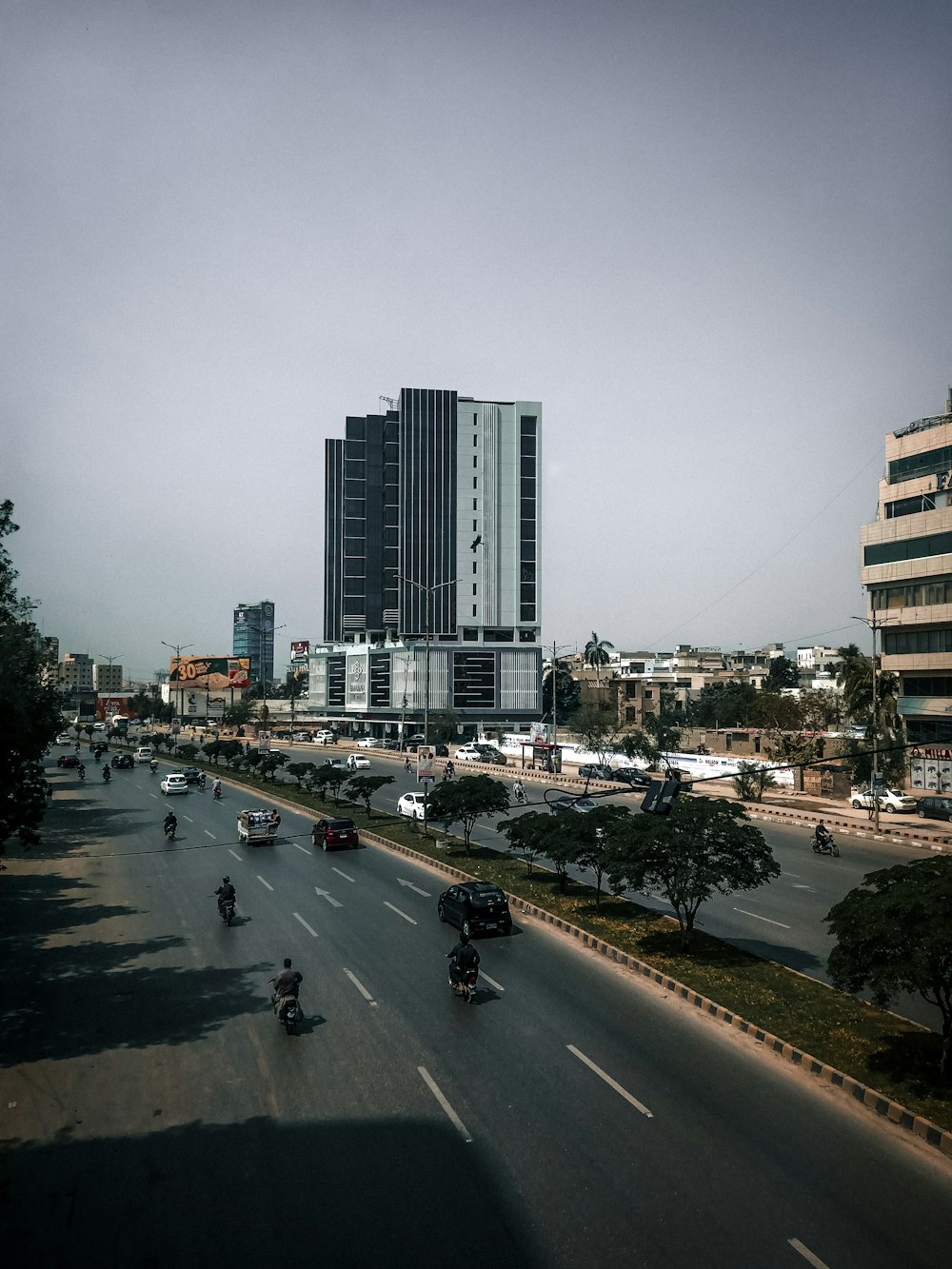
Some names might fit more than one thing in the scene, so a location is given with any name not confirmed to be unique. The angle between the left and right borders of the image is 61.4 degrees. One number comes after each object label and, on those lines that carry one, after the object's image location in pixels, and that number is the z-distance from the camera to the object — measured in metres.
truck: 38.97
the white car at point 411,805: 44.12
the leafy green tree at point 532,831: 25.42
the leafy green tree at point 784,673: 145.62
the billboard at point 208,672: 164.75
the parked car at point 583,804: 43.78
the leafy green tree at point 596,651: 121.31
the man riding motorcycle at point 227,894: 24.20
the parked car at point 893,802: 47.50
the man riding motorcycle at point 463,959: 17.08
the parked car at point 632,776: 57.28
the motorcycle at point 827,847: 35.38
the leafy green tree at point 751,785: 52.44
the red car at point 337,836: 36.59
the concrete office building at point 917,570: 55.47
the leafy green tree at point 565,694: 119.81
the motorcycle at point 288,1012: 15.66
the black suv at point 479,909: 22.42
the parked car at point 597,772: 61.91
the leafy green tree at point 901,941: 12.50
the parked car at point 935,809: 45.22
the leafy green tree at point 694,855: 19.73
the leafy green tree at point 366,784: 43.16
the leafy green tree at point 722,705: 98.56
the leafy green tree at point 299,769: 56.16
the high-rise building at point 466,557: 115.44
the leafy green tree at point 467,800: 31.81
